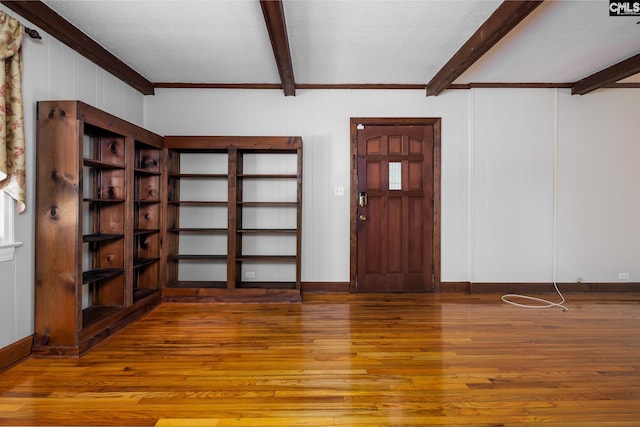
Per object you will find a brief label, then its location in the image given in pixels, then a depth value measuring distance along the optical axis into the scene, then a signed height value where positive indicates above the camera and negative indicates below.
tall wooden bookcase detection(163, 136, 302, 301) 4.30 -0.08
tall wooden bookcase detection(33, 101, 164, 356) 2.55 -0.15
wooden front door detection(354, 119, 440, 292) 4.44 +0.18
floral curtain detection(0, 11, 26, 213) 2.32 +0.63
